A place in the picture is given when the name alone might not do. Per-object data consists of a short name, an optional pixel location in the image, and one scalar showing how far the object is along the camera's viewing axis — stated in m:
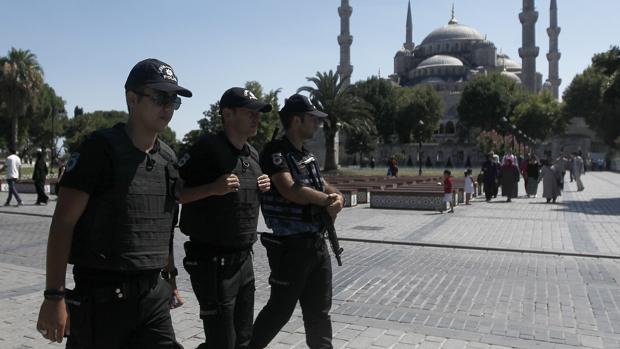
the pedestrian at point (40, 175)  16.84
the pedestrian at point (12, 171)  16.06
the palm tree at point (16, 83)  41.81
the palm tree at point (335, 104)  38.50
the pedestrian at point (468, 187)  19.20
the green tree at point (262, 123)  47.56
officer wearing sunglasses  2.23
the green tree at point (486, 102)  70.06
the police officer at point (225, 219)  2.95
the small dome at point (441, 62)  102.62
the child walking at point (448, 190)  15.77
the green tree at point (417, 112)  72.62
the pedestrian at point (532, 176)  21.27
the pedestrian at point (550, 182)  19.47
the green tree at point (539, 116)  70.19
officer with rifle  3.36
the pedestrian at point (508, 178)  20.31
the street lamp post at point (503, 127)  67.88
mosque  74.44
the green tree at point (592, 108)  63.59
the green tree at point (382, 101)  72.44
